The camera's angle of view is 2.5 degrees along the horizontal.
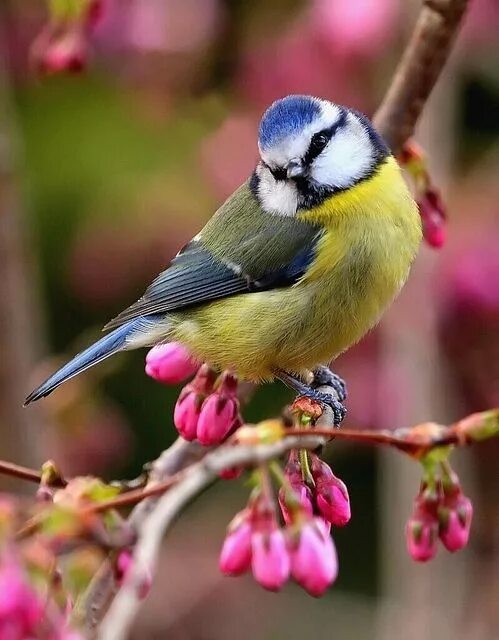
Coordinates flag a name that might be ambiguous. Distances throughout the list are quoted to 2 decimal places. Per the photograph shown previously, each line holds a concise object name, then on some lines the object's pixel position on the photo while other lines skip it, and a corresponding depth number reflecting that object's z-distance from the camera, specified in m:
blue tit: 2.95
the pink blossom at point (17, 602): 2.81
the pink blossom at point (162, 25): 3.10
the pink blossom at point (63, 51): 2.94
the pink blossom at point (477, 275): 3.06
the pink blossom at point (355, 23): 3.04
